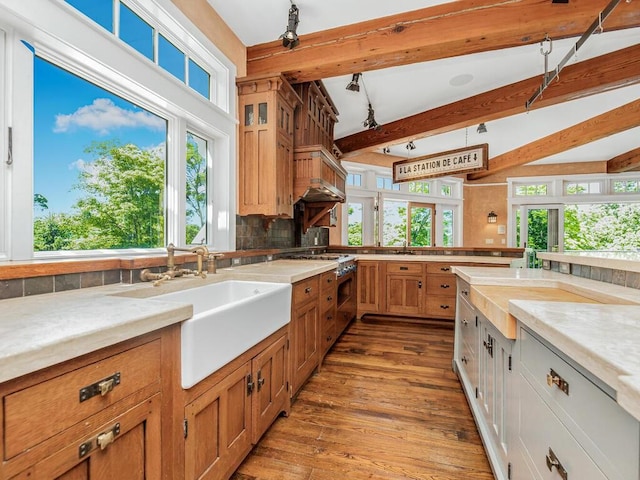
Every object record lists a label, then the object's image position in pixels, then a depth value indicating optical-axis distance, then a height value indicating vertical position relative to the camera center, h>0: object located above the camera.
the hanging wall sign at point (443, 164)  4.09 +1.02
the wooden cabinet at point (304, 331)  2.14 -0.70
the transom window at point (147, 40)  1.71 +1.22
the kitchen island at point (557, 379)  0.65 -0.41
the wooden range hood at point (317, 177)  3.16 +0.62
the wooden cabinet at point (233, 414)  1.20 -0.80
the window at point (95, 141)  1.36 +0.52
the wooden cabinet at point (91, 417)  0.68 -0.46
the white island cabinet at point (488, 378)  1.44 -0.78
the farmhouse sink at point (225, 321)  1.12 -0.38
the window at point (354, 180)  6.32 +1.14
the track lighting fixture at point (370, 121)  3.96 +1.45
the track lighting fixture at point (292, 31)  2.17 +1.40
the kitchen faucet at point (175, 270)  1.70 -0.20
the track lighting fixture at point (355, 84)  3.12 +1.49
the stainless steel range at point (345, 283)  3.54 -0.60
